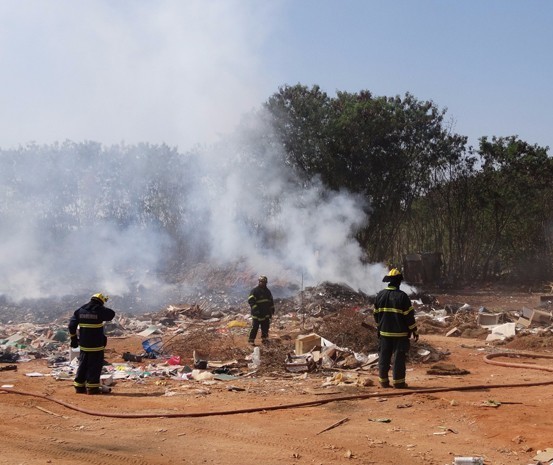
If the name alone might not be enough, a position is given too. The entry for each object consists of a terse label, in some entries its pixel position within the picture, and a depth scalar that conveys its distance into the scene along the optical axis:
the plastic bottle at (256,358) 10.39
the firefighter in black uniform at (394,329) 8.38
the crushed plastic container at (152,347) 12.21
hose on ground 6.88
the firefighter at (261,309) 13.52
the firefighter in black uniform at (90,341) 8.62
